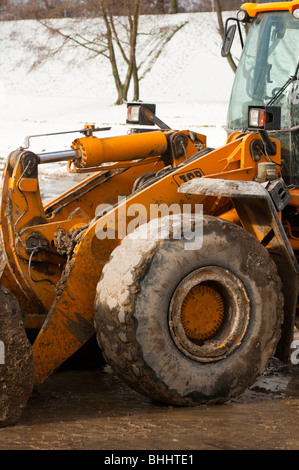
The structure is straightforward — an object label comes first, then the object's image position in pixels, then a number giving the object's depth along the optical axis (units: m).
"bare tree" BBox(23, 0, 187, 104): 31.30
